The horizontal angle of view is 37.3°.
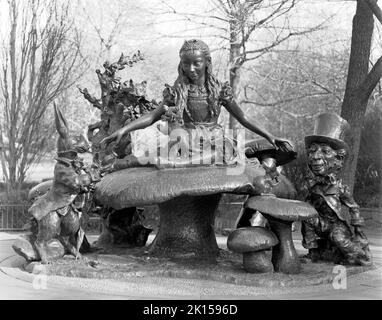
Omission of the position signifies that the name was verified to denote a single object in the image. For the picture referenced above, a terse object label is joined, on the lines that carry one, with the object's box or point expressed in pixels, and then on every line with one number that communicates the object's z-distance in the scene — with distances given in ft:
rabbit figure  19.36
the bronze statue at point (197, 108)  20.31
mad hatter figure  20.53
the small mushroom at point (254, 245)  17.75
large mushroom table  17.51
